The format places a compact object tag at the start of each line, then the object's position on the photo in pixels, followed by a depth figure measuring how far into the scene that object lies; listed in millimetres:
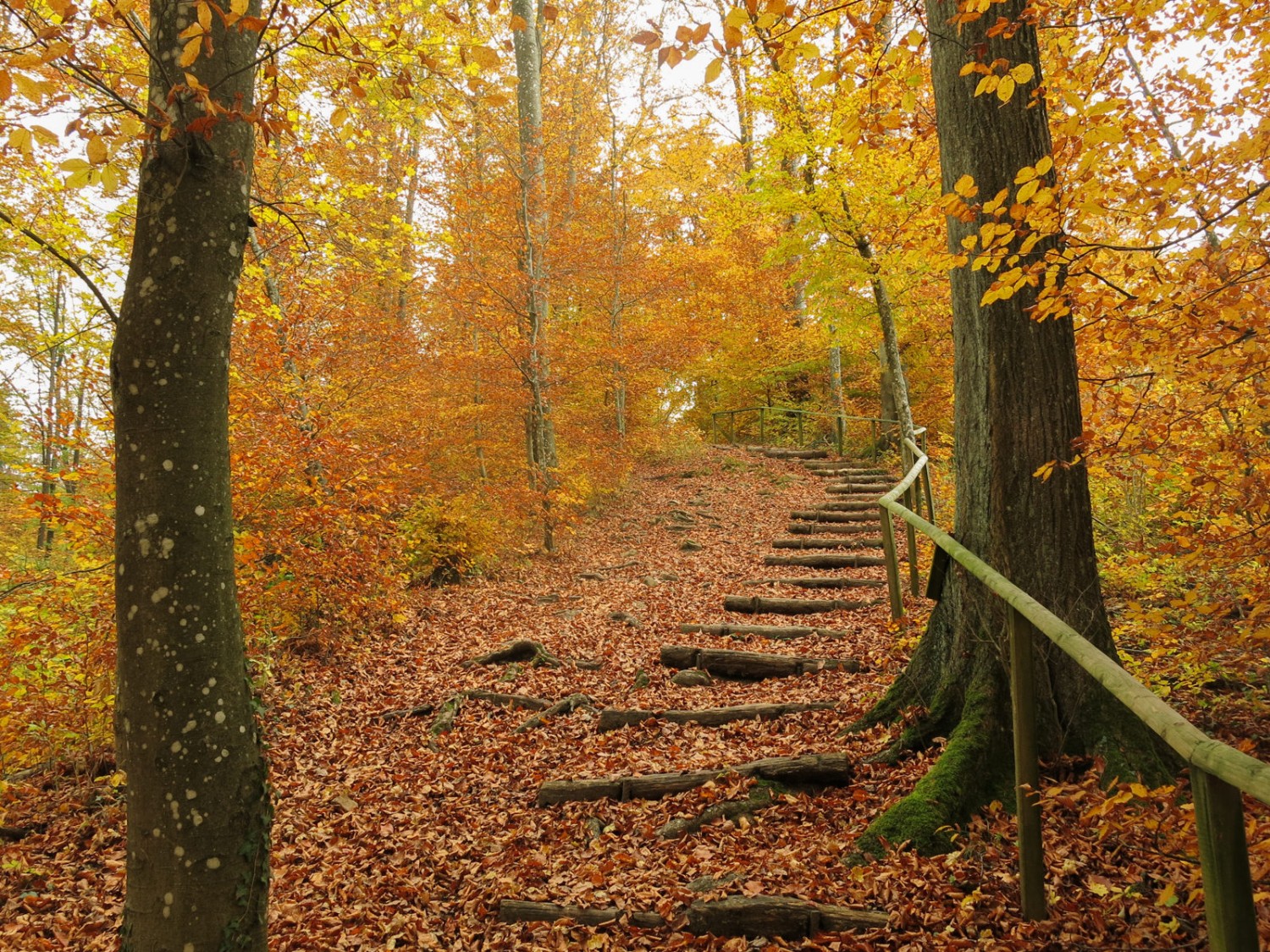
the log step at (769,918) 2916
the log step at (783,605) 8016
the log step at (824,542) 10695
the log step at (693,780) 4105
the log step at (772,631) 7004
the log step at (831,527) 11742
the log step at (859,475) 14891
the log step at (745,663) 6109
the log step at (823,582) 8772
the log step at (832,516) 12555
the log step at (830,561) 9797
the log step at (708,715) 5242
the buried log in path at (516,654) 7293
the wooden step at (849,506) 13023
